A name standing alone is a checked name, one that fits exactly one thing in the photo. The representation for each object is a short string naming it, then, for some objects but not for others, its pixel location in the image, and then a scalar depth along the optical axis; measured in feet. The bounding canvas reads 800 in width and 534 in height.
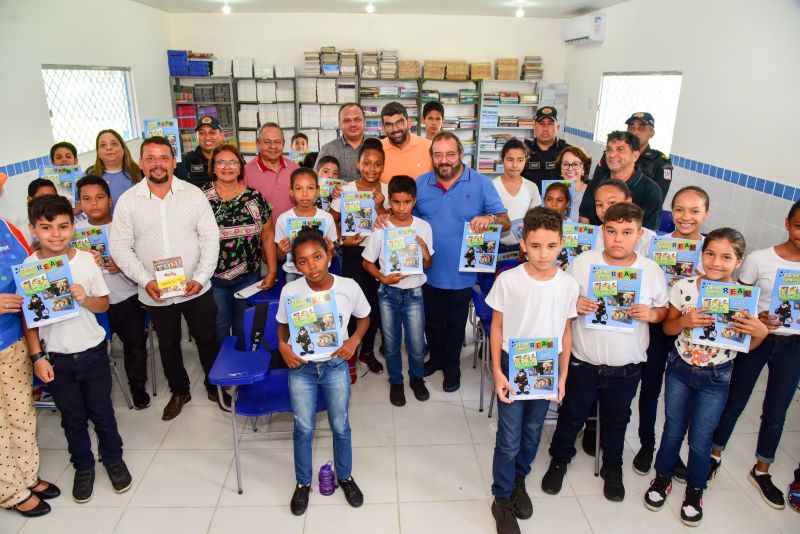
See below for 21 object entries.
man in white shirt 9.49
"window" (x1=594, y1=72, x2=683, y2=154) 19.27
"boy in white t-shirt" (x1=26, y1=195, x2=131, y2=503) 7.98
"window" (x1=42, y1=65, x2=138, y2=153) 18.04
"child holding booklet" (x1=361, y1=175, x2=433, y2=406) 10.19
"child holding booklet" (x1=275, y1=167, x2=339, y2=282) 10.44
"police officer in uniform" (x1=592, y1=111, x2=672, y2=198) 13.46
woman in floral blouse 10.57
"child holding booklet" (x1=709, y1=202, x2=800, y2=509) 7.84
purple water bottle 8.78
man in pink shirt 12.16
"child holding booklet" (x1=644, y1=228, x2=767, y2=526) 7.35
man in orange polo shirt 12.52
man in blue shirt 10.23
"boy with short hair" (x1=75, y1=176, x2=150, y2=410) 10.27
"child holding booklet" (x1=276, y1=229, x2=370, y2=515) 8.02
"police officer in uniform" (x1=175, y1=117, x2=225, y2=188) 13.67
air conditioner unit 23.44
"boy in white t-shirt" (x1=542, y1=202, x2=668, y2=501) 7.75
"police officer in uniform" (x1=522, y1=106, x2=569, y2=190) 14.85
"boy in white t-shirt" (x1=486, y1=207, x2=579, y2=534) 7.45
